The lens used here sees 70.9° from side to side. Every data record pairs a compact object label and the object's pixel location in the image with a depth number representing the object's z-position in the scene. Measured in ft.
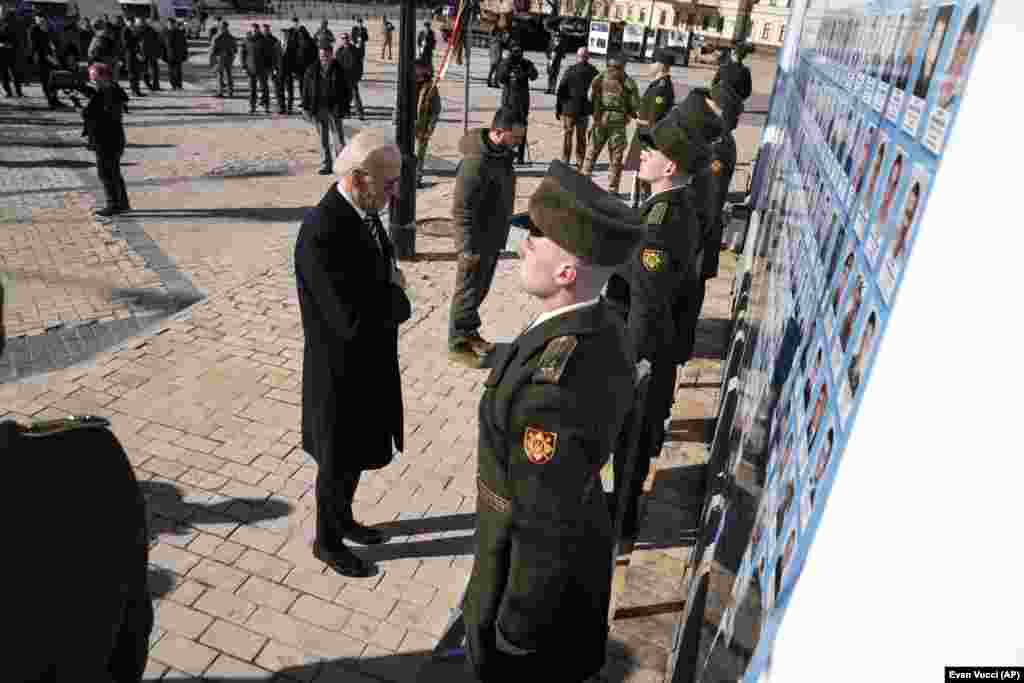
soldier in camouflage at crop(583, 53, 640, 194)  35.68
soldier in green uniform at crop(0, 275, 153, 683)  4.03
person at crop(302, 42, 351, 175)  37.14
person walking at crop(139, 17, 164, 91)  59.93
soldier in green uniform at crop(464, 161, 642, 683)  6.94
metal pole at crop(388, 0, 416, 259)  24.40
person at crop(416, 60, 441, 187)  34.78
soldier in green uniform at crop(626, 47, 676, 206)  34.78
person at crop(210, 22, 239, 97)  58.08
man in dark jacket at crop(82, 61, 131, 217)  28.96
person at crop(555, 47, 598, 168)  38.42
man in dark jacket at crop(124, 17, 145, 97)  59.00
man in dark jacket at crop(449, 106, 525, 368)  18.72
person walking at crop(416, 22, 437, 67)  55.97
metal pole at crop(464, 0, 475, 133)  31.89
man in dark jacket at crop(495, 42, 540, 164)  41.63
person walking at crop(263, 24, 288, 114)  53.98
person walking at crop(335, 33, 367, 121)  46.34
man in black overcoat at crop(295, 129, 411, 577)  10.57
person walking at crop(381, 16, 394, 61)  87.97
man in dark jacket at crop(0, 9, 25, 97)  54.70
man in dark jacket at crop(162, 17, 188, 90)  62.54
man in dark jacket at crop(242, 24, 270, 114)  53.26
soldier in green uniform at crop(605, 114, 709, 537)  13.20
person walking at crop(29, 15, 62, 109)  52.13
